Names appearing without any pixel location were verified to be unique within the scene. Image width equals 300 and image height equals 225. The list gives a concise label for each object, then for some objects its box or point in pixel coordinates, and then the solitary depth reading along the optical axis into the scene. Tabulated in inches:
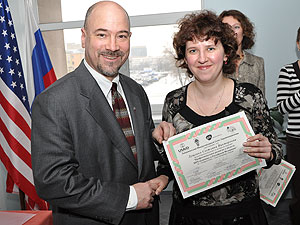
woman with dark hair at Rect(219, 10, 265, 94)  133.8
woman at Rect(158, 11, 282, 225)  68.1
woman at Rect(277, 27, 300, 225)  120.2
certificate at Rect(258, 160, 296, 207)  87.9
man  54.6
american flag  129.4
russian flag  142.8
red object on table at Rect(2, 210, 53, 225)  77.5
